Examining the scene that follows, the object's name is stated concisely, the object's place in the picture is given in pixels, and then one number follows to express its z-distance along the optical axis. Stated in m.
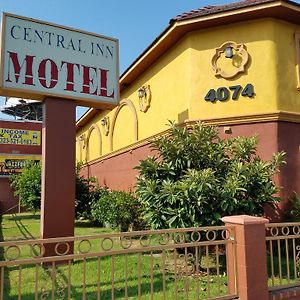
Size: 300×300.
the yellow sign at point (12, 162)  25.34
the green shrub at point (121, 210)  10.30
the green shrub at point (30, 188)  15.41
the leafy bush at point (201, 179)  6.12
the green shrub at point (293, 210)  7.64
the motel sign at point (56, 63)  6.62
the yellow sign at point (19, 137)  26.14
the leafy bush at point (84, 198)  14.70
